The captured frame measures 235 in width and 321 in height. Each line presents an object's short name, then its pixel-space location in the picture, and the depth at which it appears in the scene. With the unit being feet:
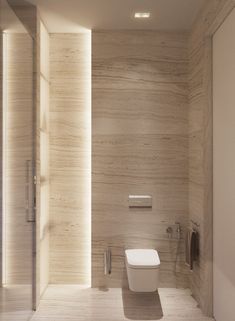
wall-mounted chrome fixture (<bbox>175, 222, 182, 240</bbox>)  11.16
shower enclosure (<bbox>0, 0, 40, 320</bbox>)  7.18
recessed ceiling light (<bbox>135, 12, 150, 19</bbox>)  9.97
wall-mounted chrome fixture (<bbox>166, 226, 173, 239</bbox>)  11.20
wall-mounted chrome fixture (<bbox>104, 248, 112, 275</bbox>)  11.02
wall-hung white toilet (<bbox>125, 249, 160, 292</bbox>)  9.16
